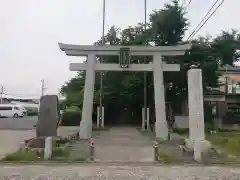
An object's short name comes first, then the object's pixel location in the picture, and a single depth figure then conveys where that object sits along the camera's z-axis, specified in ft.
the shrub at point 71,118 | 66.16
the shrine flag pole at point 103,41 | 56.64
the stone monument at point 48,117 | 29.33
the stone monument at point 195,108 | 23.96
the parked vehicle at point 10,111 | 94.16
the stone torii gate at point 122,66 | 37.32
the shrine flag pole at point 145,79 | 52.90
